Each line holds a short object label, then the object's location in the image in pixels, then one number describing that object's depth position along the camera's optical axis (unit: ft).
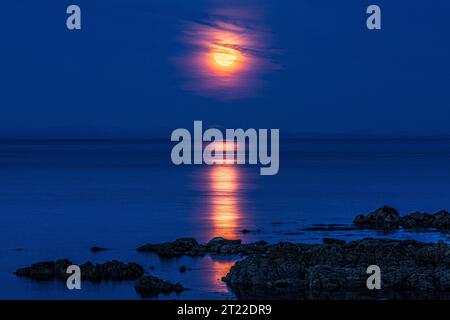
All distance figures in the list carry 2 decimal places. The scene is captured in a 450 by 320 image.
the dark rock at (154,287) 122.11
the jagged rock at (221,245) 153.52
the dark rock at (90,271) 131.13
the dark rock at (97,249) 168.86
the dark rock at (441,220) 186.60
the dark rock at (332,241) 156.76
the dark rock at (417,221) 189.37
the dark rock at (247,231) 190.37
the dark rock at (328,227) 194.29
